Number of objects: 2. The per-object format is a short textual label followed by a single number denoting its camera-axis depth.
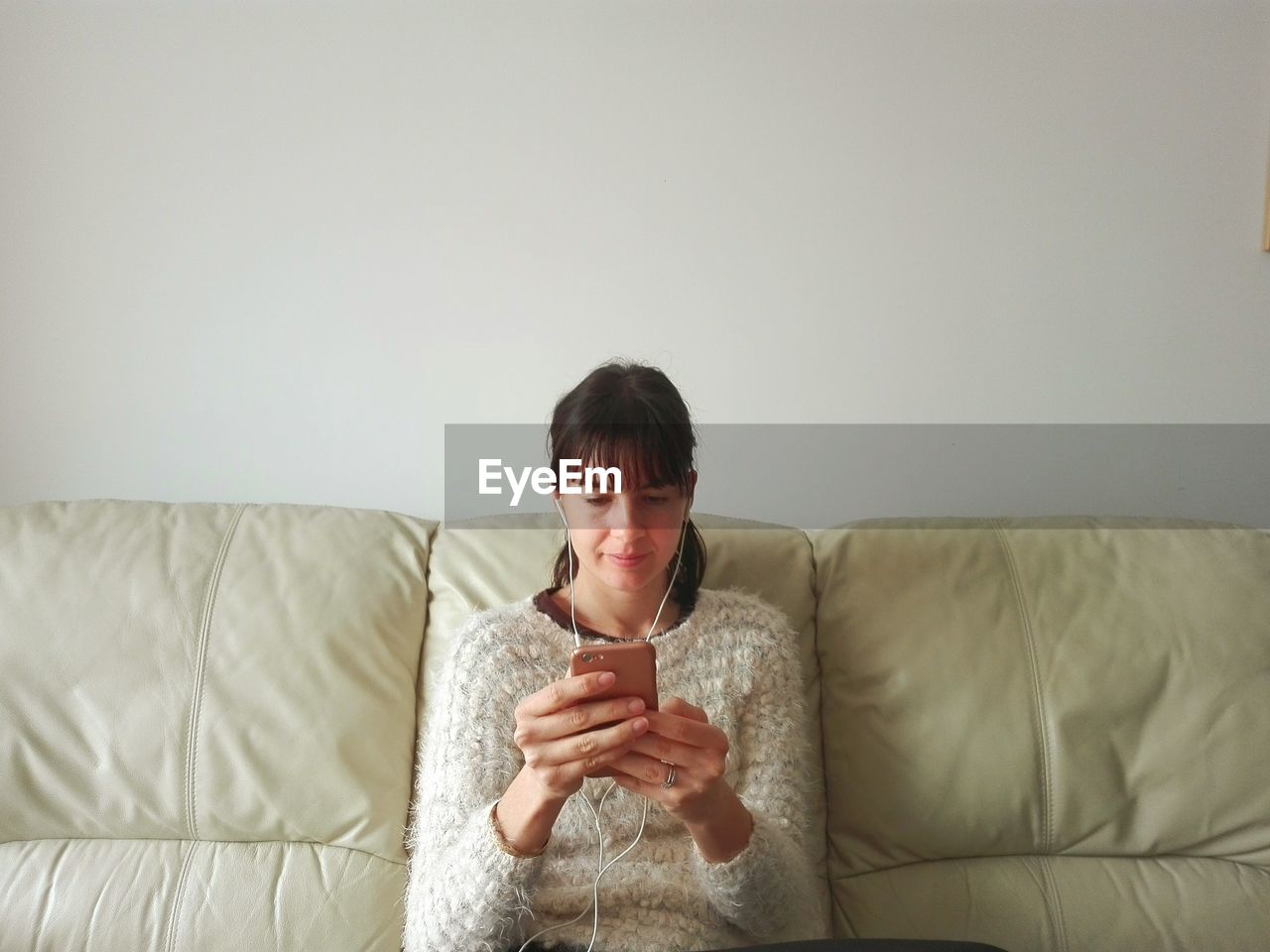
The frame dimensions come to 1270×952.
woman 1.01
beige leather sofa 1.29
